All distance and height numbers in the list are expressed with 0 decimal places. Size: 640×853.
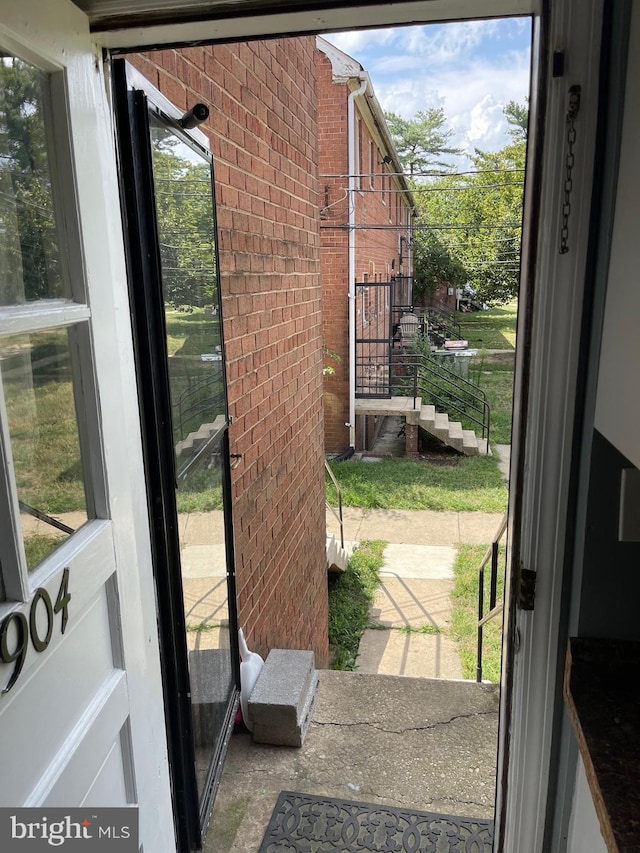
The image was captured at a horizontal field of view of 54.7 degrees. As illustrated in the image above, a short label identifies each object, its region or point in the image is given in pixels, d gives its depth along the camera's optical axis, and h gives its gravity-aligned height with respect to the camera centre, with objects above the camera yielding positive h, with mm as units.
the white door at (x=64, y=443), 936 -283
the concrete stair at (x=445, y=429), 10594 -2604
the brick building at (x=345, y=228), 8758 +719
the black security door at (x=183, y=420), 1561 -415
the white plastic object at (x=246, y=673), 2600 -1652
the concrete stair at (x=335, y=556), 6266 -2843
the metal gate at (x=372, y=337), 10312 -1173
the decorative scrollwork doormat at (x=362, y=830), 2084 -1873
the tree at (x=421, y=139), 27719 +6044
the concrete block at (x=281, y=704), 2514 -1708
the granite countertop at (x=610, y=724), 1061 -892
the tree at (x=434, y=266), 23594 +334
